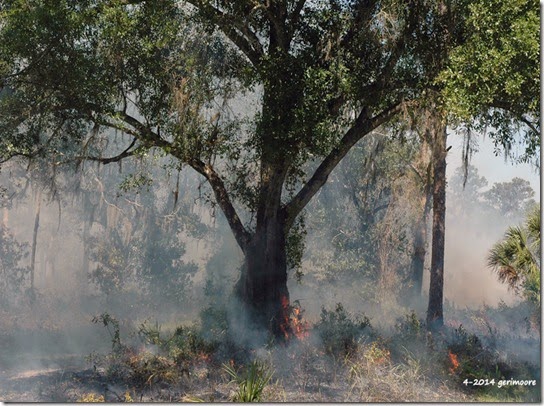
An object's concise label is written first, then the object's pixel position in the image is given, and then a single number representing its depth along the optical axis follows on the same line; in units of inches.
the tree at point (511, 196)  2856.8
